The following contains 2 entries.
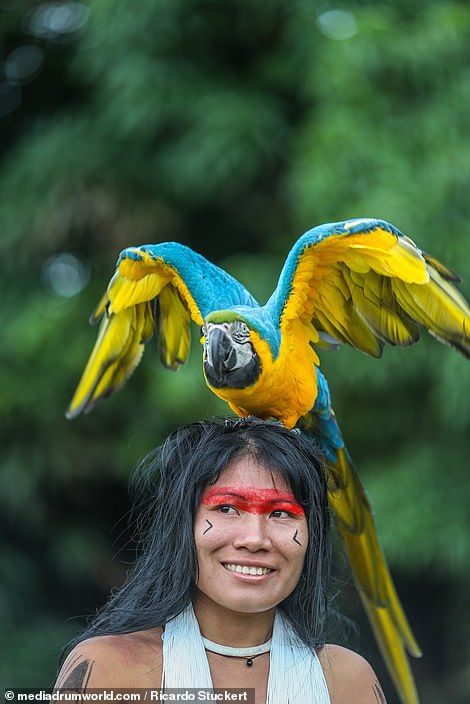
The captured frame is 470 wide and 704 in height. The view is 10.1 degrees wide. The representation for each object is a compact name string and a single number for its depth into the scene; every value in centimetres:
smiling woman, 300
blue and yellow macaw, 323
